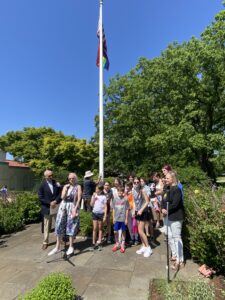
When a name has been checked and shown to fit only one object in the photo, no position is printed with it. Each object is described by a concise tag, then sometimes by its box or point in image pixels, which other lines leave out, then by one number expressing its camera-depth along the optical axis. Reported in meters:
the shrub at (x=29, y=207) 7.57
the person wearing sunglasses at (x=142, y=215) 4.55
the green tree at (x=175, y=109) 12.82
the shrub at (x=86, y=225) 5.65
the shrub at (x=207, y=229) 3.35
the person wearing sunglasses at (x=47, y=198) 5.03
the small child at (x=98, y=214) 4.86
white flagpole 8.87
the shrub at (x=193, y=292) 2.51
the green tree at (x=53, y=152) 22.20
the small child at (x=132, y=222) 5.19
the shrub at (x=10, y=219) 6.49
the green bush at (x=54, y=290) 2.49
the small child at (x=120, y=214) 4.84
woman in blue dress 4.55
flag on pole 9.75
